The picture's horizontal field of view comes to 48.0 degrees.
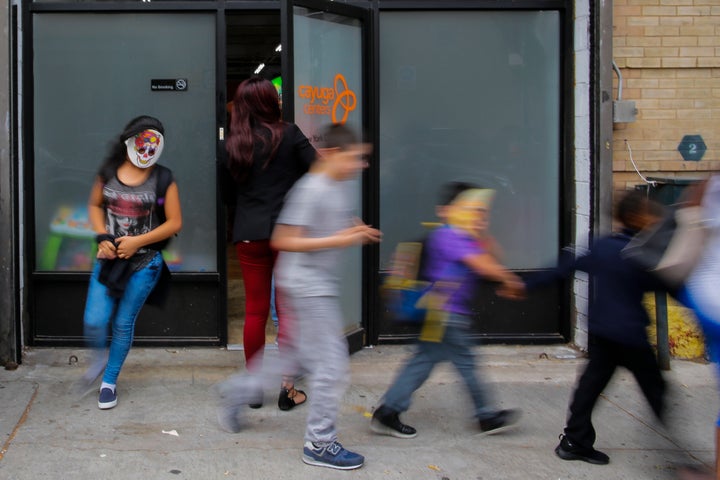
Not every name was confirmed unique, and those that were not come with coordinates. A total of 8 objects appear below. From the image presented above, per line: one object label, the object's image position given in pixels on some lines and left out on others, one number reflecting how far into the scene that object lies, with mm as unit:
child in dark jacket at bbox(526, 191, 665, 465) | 3600
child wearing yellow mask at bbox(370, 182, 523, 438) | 3822
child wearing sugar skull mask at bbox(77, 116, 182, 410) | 4406
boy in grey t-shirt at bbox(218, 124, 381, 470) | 3629
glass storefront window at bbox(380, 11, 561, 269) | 5859
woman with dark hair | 4324
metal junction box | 5605
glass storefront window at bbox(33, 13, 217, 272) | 5664
